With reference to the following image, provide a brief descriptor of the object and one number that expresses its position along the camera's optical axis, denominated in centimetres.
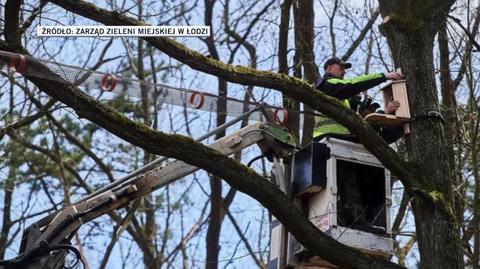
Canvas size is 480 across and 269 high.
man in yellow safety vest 1444
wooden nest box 1443
